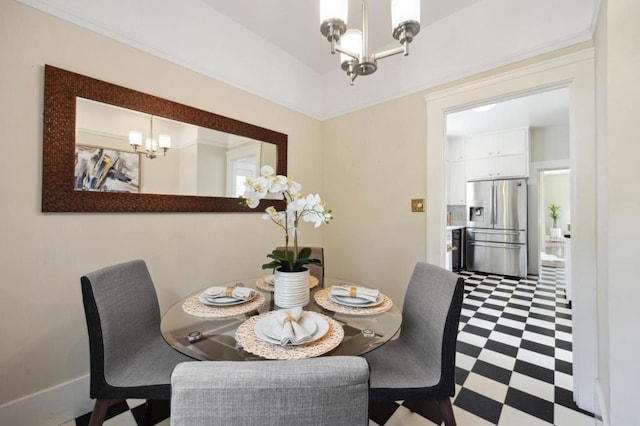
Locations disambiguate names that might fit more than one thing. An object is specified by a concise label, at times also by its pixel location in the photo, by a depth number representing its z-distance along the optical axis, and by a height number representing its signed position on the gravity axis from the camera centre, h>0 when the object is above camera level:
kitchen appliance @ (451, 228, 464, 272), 4.78 -0.65
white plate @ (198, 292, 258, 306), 1.22 -0.42
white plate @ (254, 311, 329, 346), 0.89 -0.42
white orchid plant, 1.17 +0.02
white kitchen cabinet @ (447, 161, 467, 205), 4.87 +0.60
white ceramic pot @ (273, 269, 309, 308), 1.20 -0.34
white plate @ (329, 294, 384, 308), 1.22 -0.42
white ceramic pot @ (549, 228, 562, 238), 7.26 -0.49
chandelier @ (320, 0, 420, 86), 1.12 +0.85
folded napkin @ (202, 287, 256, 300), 1.28 -0.40
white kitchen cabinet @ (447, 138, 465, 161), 4.94 +1.27
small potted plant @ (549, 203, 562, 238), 7.27 -0.07
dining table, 0.86 -0.45
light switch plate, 2.18 +0.08
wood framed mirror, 1.34 +0.39
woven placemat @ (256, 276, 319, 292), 1.53 -0.43
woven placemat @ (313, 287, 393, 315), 1.17 -0.44
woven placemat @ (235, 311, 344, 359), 0.82 -0.44
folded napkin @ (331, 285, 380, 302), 1.28 -0.40
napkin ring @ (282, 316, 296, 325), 0.94 -0.39
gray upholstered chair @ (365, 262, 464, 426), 1.04 -0.64
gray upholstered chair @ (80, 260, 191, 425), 1.02 -0.58
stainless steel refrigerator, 4.20 -0.20
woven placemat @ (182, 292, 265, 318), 1.14 -0.44
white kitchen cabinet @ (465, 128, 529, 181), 4.29 +1.05
